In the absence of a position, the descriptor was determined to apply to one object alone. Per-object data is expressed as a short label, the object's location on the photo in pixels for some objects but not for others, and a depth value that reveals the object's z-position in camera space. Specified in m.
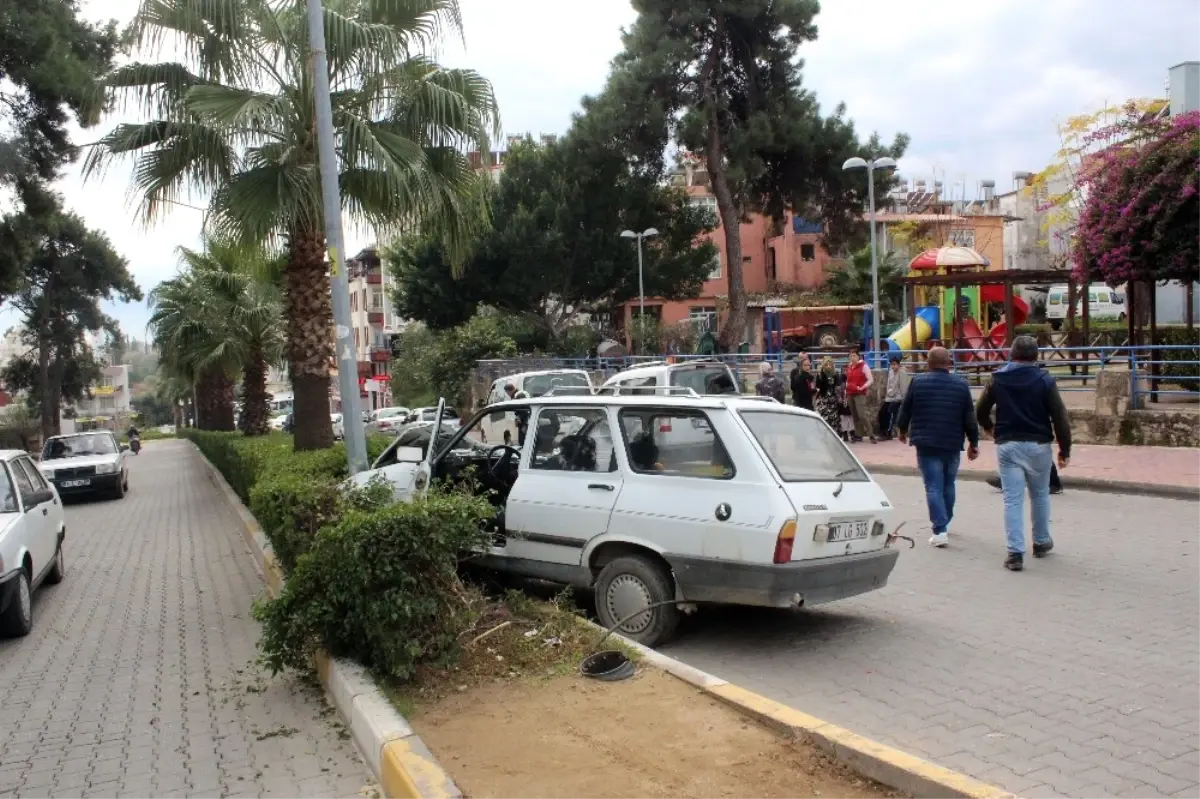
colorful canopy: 24.86
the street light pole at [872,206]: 22.82
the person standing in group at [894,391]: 18.59
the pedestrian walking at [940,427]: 8.63
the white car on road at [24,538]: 7.69
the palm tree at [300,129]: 11.49
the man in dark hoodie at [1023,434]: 7.88
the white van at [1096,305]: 38.06
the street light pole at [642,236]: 35.07
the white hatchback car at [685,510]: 5.91
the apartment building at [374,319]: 74.00
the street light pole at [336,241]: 9.82
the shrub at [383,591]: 5.32
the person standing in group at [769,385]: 18.52
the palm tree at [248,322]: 22.36
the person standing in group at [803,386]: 18.80
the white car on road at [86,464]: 20.33
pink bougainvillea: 15.55
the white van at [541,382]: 20.02
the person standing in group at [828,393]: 19.83
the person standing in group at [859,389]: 18.92
